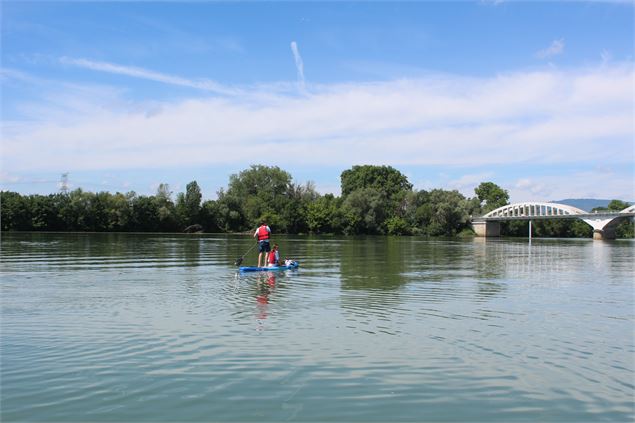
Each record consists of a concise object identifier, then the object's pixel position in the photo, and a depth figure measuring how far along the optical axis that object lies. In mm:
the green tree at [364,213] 134250
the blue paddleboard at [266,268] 27281
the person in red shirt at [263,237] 29828
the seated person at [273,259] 28930
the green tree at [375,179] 165750
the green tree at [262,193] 132375
